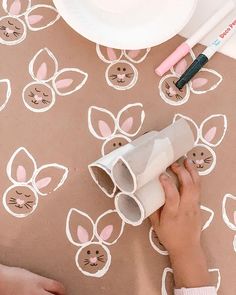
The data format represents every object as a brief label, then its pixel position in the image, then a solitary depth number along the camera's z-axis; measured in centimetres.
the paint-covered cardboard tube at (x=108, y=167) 63
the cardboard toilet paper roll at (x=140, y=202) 61
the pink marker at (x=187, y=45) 70
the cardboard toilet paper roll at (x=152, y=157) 59
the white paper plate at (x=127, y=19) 66
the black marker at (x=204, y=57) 69
